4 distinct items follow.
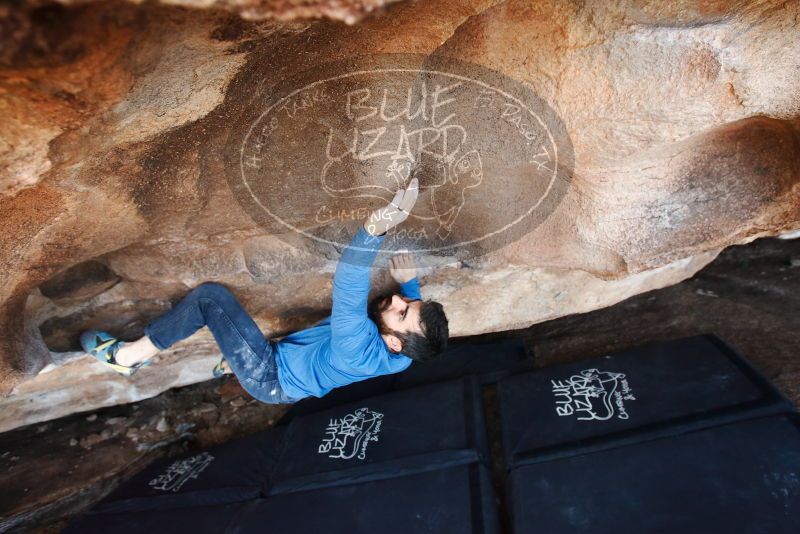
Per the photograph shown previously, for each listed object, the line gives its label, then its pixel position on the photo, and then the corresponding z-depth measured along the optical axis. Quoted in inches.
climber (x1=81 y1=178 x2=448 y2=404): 55.0
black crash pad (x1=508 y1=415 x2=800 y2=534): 56.9
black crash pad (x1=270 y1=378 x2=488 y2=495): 72.7
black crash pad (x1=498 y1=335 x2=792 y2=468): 68.5
